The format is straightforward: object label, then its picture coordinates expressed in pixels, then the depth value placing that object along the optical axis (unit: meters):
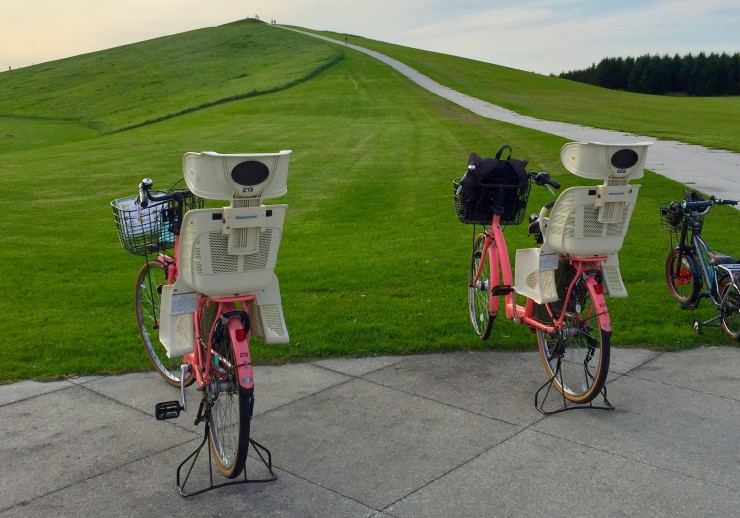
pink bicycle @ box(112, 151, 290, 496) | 3.95
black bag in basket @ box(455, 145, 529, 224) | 6.05
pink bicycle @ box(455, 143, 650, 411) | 5.08
